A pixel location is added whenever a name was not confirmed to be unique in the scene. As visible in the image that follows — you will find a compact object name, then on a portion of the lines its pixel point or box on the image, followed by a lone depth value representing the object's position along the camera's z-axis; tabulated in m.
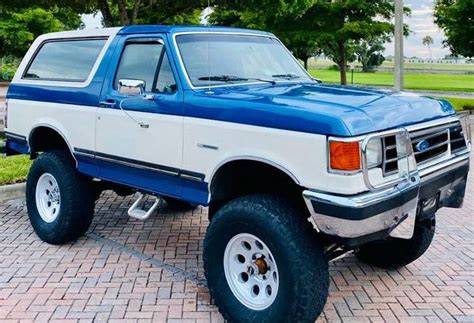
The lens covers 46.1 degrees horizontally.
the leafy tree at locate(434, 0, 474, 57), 17.61
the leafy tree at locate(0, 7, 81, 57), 34.38
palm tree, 98.18
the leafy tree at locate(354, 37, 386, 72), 71.12
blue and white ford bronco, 3.46
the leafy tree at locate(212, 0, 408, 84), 17.83
